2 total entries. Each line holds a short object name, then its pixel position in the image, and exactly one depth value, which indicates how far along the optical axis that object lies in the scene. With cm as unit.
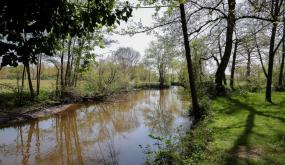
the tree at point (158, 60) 3512
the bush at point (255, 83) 1143
